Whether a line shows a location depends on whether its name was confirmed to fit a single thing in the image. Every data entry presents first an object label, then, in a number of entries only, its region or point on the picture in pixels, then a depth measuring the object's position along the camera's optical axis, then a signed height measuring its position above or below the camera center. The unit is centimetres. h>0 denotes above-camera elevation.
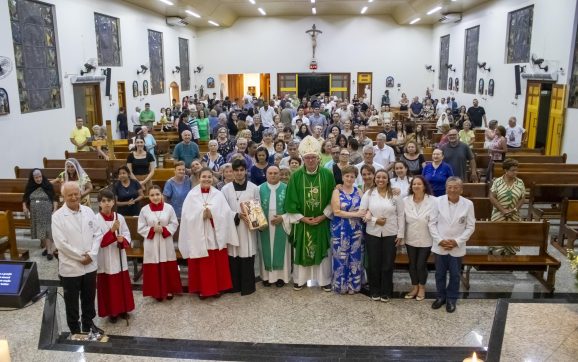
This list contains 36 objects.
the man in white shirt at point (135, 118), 1705 -82
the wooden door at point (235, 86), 2820 +48
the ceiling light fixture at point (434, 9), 1980 +348
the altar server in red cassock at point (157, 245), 520 -160
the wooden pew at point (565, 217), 651 -164
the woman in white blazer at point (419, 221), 504 -130
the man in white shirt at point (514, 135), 1089 -92
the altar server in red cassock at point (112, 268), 479 -170
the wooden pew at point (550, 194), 753 -155
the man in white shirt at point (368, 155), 687 -87
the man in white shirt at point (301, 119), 1202 -64
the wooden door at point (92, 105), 1449 -31
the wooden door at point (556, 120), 1159 -64
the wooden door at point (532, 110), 1327 -46
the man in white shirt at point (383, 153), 792 -95
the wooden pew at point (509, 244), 548 -171
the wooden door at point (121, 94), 1650 -1
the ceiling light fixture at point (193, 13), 2043 +343
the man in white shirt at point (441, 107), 1945 -52
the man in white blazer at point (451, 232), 485 -137
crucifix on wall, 2575 +315
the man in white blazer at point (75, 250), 440 -140
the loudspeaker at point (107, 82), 1513 +38
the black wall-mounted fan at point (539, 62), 1250 +82
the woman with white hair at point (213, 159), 735 -98
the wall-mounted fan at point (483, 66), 1727 +100
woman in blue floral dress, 520 -152
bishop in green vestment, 536 -122
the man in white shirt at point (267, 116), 1378 -61
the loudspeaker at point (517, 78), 1428 +46
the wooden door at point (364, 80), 2639 +74
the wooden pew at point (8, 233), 623 -176
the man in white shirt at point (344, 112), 1412 -54
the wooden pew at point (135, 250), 584 -188
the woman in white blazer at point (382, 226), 507 -137
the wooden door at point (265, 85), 2746 +53
